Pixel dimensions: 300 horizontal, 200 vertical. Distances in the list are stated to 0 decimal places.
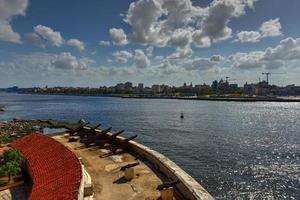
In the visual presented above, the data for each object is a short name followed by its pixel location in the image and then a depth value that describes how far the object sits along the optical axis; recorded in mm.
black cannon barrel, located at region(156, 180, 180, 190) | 9916
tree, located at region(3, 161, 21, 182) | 13862
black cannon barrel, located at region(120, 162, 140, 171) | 12815
